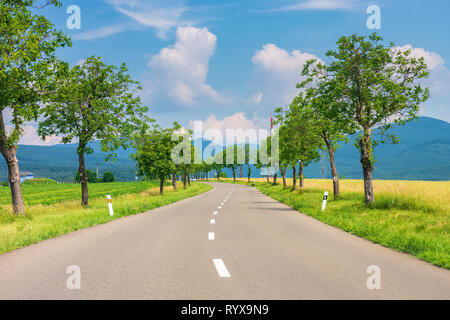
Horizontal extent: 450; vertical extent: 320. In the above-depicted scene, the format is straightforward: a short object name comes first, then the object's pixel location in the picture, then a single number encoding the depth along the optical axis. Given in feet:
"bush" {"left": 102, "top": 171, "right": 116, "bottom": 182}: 481.87
